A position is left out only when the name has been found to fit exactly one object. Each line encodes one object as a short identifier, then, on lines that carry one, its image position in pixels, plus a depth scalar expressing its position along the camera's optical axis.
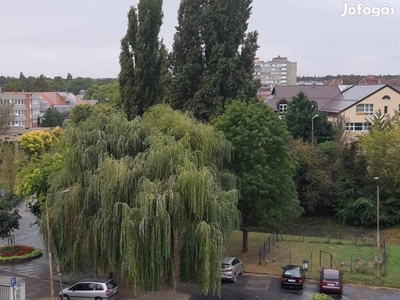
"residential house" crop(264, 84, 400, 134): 60.78
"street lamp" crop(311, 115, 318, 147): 47.30
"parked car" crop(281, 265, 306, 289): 24.20
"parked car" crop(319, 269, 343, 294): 23.39
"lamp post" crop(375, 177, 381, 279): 25.88
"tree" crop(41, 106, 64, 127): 91.25
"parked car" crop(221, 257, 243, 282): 25.00
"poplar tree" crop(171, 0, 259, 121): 37.97
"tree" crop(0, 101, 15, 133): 72.25
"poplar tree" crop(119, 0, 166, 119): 38.94
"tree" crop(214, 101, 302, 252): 28.70
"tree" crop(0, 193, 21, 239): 28.82
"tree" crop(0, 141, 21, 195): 43.62
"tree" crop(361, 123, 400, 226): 38.22
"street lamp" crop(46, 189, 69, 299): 21.01
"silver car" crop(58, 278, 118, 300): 21.92
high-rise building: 179.98
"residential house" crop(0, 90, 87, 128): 89.18
